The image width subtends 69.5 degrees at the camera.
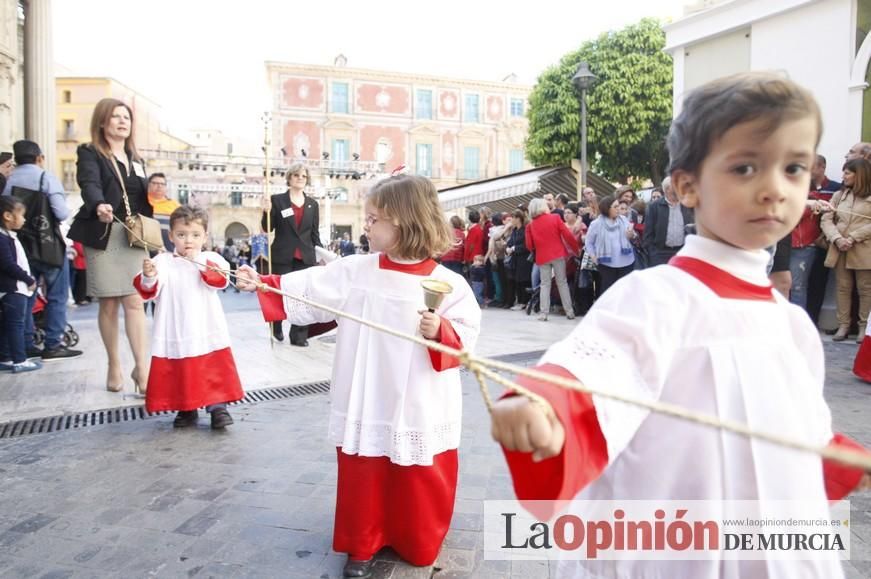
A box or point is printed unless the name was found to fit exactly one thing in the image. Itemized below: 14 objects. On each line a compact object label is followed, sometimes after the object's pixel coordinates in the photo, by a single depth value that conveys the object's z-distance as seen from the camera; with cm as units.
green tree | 2491
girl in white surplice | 239
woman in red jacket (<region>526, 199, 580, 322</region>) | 952
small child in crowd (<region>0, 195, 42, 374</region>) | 571
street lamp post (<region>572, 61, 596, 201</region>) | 1294
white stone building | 856
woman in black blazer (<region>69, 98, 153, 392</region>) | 462
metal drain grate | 415
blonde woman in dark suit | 725
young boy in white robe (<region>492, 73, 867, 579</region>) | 122
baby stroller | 684
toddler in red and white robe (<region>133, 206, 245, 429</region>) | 408
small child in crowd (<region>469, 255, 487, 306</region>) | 1287
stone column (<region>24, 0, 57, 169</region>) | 1139
